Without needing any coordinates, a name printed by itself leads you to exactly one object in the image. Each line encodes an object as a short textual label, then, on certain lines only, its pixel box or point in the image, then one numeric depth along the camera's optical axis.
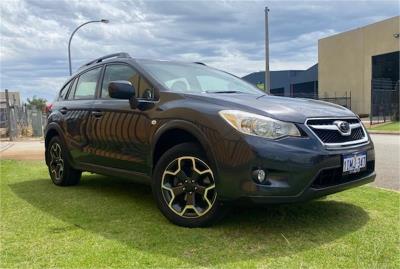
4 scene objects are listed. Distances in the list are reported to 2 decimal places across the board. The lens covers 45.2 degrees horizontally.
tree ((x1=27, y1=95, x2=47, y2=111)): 67.84
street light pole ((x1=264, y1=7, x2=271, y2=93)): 24.05
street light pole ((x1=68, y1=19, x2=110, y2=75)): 24.12
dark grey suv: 3.77
